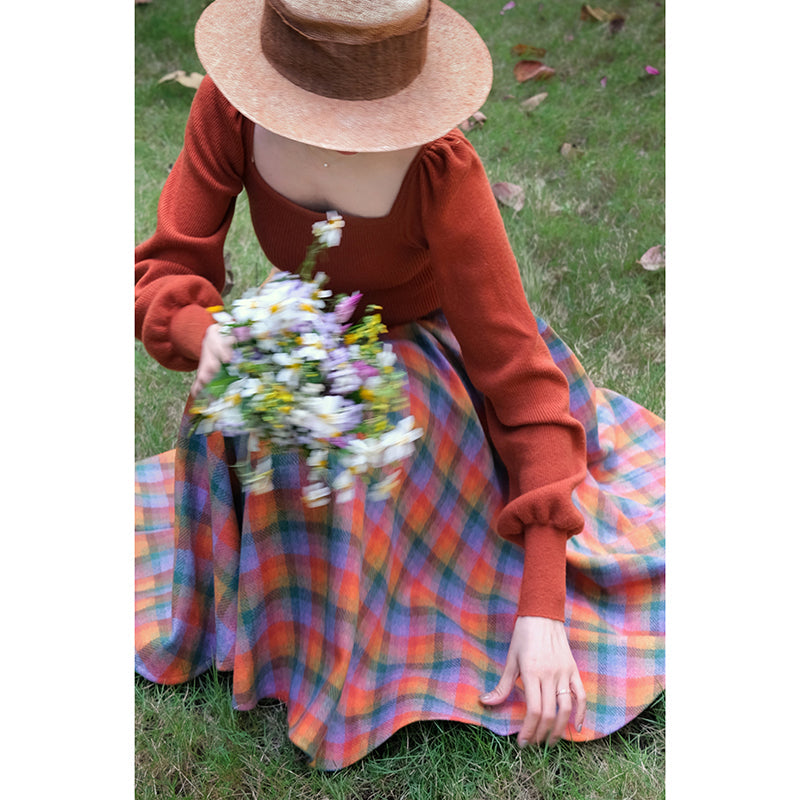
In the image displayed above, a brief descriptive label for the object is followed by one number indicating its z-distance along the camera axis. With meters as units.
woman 1.28
